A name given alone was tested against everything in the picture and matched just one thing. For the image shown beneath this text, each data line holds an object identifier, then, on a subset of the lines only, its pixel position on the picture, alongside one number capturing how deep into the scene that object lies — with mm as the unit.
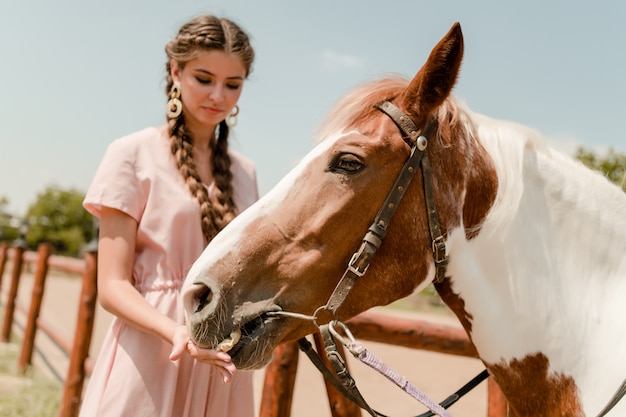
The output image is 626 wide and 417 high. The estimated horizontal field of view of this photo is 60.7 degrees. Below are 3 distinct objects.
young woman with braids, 1805
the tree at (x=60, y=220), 60219
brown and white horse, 1609
